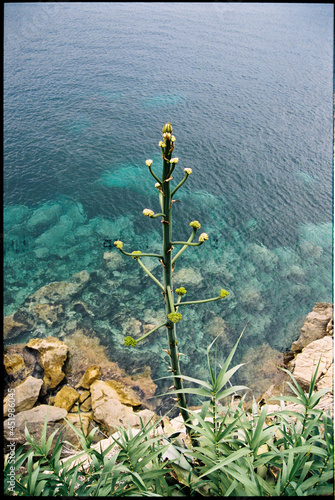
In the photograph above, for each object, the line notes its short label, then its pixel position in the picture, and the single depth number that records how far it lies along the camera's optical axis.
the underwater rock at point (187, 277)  12.28
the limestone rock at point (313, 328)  10.36
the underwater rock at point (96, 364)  9.51
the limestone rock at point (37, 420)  7.09
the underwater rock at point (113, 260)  12.67
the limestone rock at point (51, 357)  9.20
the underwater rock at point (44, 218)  13.71
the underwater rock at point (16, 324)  10.40
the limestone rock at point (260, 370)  9.75
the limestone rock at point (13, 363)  9.27
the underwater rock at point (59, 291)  11.41
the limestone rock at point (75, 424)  7.67
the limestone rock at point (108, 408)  8.10
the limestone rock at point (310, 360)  8.27
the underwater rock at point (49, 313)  10.86
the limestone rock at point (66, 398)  8.70
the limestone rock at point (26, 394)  8.21
